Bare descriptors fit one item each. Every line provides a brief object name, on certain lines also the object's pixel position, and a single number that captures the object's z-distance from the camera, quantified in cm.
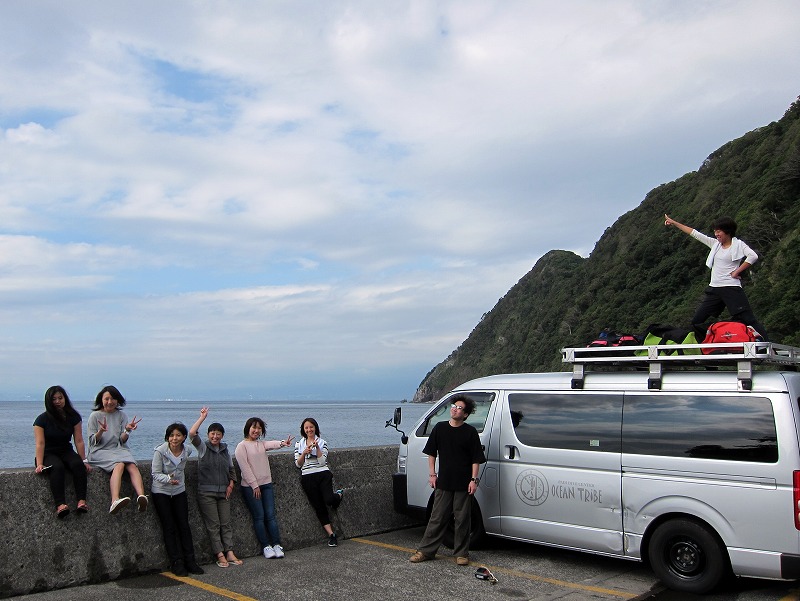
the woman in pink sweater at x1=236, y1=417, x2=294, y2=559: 831
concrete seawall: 668
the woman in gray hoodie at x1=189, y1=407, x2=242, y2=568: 786
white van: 635
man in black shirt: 795
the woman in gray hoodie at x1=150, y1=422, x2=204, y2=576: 741
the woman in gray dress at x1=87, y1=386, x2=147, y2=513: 726
